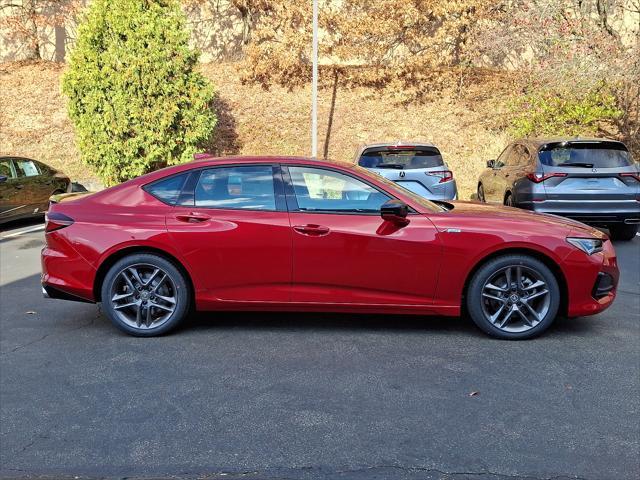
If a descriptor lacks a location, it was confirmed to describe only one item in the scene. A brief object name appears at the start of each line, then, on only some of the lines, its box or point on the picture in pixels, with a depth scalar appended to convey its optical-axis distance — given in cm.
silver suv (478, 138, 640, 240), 972
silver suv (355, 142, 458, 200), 1029
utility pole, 1542
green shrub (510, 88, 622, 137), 1569
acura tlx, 537
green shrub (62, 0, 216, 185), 1505
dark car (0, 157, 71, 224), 1191
